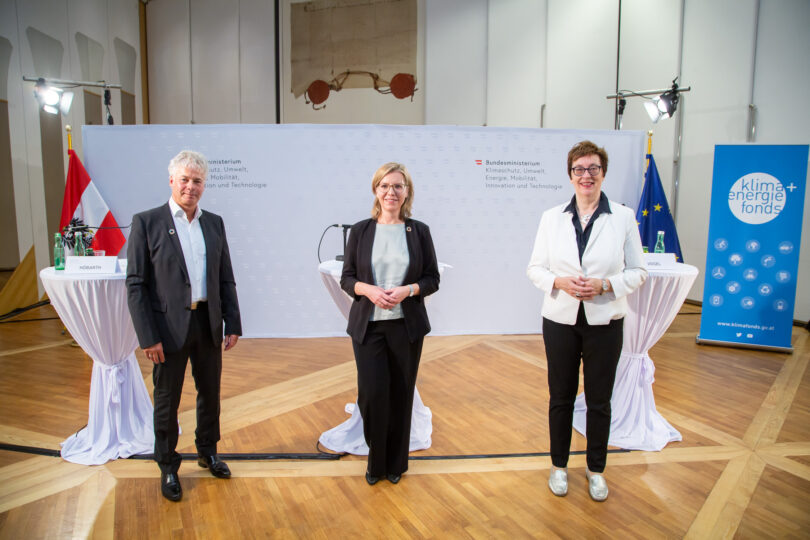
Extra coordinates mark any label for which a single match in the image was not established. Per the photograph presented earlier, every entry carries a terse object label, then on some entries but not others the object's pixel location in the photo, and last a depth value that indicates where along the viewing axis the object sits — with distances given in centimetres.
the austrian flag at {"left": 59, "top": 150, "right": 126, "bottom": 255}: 423
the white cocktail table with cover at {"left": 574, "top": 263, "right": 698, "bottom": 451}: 275
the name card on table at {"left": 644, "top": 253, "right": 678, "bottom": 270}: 293
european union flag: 479
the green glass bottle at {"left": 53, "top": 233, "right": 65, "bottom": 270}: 270
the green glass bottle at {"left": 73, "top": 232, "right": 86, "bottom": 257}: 272
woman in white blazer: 204
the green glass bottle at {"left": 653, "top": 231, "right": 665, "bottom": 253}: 309
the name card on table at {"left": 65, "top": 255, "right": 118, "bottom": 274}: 254
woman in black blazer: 216
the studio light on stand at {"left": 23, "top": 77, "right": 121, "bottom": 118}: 474
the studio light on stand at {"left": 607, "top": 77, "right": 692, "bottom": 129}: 508
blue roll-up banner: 448
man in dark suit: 204
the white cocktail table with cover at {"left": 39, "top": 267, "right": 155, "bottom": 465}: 250
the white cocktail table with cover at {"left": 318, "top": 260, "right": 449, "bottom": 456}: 272
